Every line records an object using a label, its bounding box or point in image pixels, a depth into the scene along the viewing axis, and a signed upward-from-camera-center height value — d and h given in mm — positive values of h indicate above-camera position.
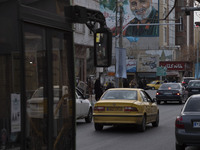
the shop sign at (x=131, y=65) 89250 -823
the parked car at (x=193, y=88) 38219 -2155
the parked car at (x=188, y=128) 10992 -1502
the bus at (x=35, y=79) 4535 -177
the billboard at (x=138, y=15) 95688 +8569
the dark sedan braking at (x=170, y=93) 34638 -2274
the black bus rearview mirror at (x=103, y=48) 5938 +150
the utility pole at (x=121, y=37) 33056 +1559
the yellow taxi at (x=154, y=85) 74200 -3691
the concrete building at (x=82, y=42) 41344 +1553
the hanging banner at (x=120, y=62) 30375 -97
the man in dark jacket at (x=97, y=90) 33562 -1945
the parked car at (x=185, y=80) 60359 -2583
